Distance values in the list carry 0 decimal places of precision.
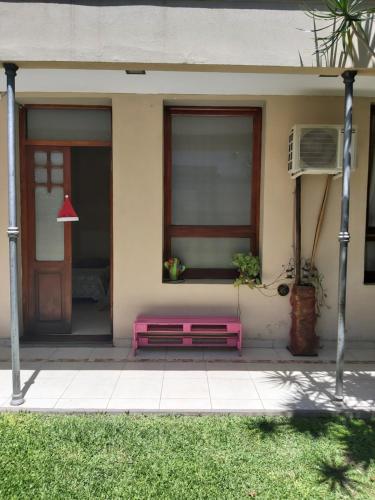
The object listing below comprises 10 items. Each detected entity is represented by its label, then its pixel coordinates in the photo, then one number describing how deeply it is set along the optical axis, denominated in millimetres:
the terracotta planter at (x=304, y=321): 5273
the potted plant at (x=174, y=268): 5652
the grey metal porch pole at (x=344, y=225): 3803
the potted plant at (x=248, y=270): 5512
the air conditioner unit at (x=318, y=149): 4953
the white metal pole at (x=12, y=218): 3729
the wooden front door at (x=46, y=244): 5809
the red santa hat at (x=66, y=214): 5551
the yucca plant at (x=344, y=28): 3600
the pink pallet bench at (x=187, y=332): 5250
